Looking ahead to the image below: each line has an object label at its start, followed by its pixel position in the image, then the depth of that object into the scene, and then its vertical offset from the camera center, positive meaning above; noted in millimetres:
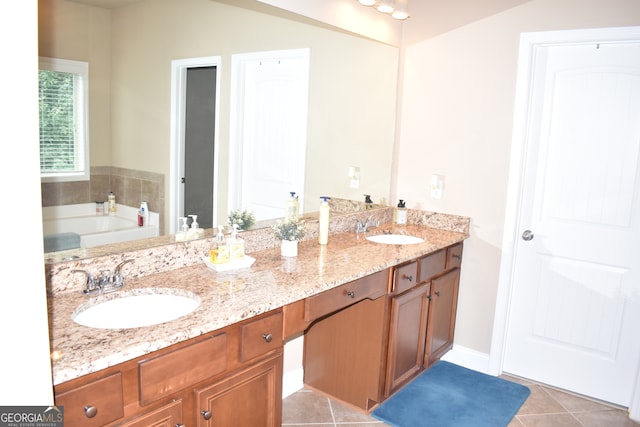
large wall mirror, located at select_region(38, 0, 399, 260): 1799 +295
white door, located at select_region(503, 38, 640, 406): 2834 -375
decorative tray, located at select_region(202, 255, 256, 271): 2135 -515
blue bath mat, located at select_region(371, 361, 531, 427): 2727 -1398
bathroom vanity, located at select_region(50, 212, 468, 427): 1386 -668
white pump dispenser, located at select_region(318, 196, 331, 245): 2746 -401
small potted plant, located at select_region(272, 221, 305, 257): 2438 -428
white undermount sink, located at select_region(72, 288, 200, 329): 1667 -581
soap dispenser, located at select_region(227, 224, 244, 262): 2193 -449
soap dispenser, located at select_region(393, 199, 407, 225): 3455 -420
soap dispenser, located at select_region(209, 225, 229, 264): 2139 -462
